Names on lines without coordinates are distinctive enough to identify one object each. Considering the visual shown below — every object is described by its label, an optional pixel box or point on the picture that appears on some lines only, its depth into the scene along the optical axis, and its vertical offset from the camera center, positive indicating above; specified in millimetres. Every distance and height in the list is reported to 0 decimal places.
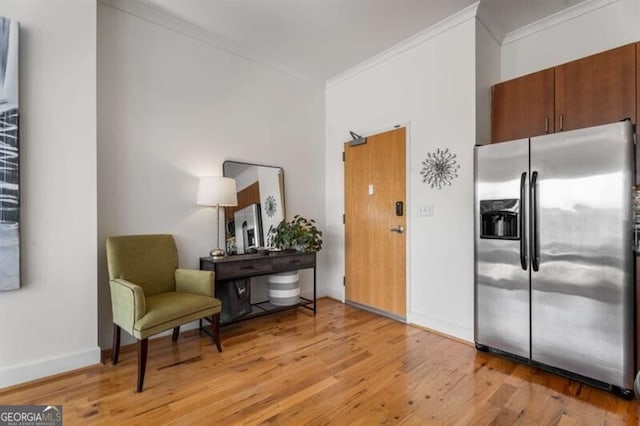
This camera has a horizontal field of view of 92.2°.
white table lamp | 2805 +190
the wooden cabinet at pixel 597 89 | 2154 +903
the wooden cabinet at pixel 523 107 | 2516 +903
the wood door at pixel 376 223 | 3279 -124
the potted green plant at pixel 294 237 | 3381 -274
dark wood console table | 2778 -524
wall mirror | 3229 +71
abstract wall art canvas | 1915 +332
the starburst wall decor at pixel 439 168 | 2834 +413
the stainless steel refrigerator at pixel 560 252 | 1880 -282
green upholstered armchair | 2023 -615
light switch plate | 2986 +18
